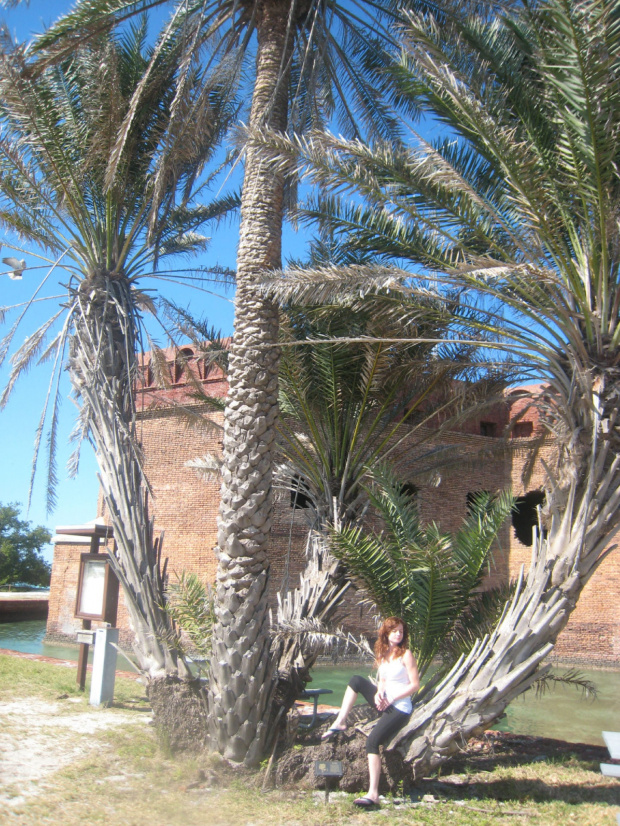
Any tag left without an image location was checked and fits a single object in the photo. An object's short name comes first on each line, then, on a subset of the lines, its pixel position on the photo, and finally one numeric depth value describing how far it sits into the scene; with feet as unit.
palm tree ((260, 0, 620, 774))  16.35
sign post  25.53
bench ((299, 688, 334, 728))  20.67
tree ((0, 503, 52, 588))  105.70
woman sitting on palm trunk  14.96
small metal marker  15.16
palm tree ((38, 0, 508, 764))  17.22
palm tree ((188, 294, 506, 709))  22.41
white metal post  22.70
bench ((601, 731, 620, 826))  11.98
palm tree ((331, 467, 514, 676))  18.81
